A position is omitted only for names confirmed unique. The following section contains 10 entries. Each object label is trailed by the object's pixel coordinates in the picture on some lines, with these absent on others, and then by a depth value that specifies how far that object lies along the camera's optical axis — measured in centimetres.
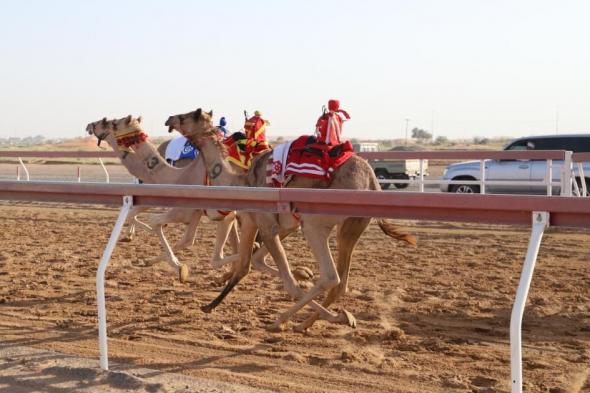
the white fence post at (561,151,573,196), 1477
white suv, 2120
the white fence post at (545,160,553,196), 1508
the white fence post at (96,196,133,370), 603
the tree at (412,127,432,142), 12805
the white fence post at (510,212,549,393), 450
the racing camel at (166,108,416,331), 755
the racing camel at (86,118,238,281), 1019
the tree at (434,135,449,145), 9556
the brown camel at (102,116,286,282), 942
